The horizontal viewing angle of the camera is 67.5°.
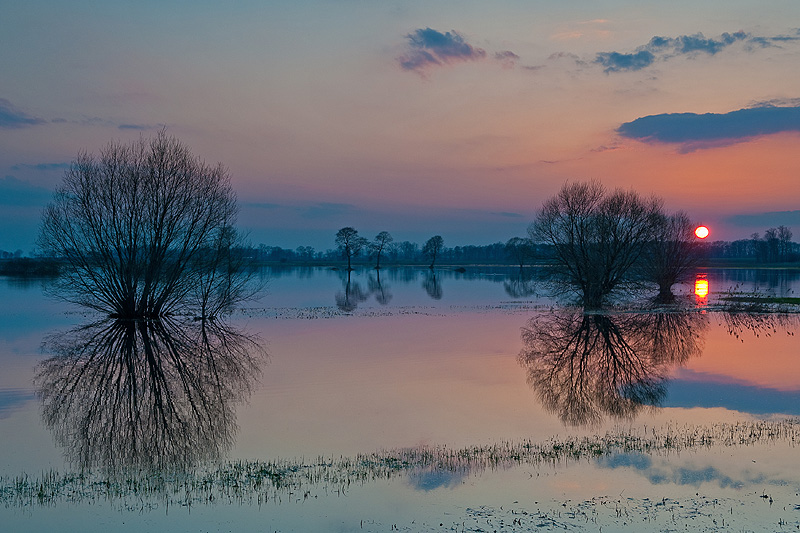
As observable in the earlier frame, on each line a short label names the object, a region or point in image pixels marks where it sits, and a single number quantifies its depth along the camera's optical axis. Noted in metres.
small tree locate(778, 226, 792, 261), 169.24
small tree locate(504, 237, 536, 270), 156.93
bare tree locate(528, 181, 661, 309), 45.28
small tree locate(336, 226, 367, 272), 132.98
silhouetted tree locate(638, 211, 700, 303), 52.03
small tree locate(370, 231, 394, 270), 155.12
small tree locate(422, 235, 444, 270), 170.74
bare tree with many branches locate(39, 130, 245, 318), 35.75
